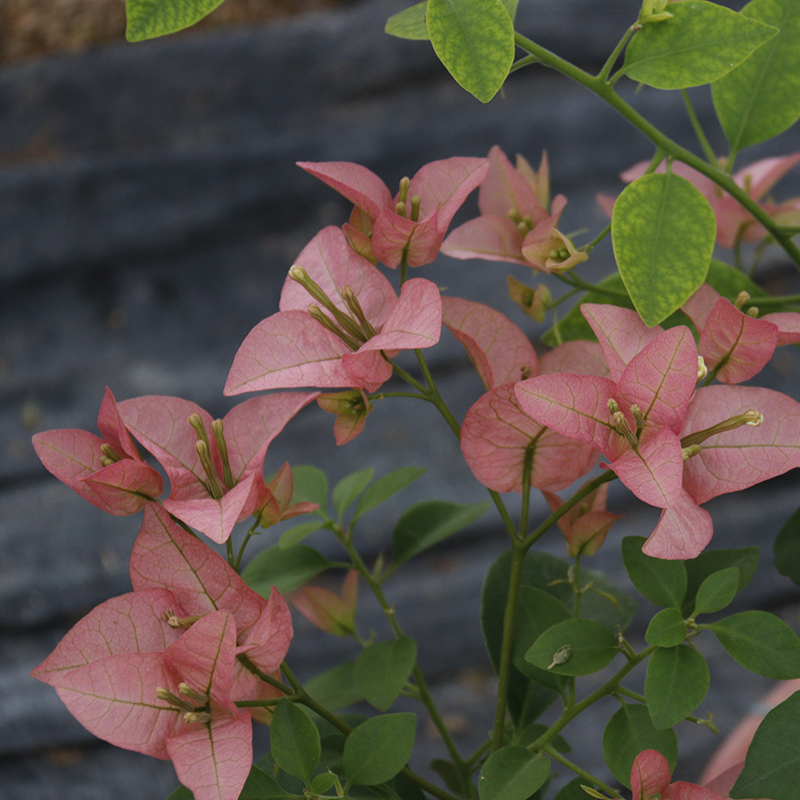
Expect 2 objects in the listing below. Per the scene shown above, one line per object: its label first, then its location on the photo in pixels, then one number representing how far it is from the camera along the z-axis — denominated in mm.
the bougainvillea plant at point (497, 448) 1237
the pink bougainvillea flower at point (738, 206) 1348
